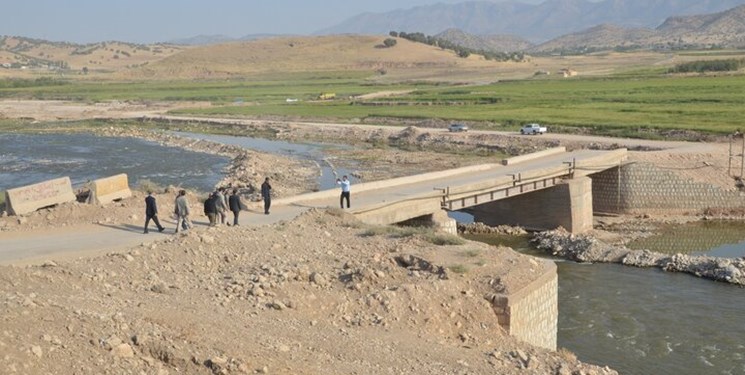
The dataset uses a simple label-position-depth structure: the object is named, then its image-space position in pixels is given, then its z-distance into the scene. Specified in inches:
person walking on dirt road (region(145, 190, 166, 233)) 796.6
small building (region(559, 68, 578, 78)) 4947.6
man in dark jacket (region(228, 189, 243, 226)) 858.8
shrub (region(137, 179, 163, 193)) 991.4
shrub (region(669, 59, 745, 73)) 4042.8
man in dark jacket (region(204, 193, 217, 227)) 829.2
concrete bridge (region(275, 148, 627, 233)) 1047.0
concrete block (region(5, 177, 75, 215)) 861.2
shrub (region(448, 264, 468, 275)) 677.9
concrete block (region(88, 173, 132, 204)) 912.9
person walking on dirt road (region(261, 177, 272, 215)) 916.4
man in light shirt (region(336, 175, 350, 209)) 966.4
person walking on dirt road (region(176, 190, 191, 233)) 794.2
